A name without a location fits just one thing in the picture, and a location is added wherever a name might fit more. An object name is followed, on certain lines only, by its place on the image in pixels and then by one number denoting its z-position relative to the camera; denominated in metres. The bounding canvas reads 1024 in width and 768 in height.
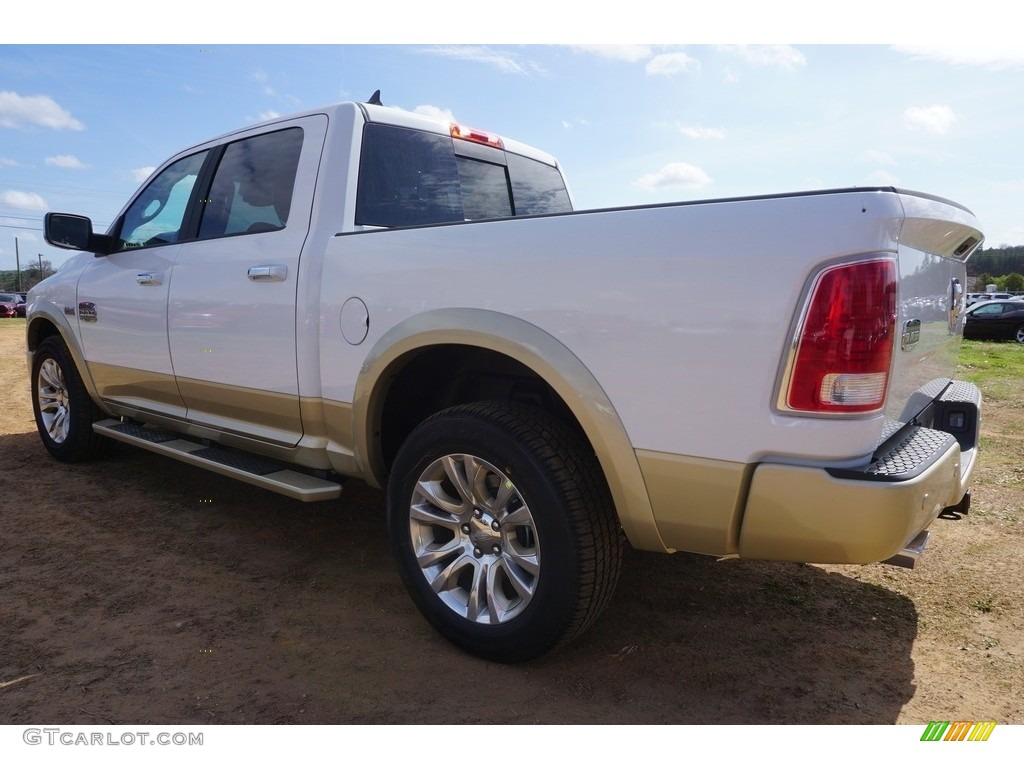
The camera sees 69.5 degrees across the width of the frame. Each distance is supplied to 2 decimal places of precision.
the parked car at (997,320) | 20.58
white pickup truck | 1.96
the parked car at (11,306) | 39.81
